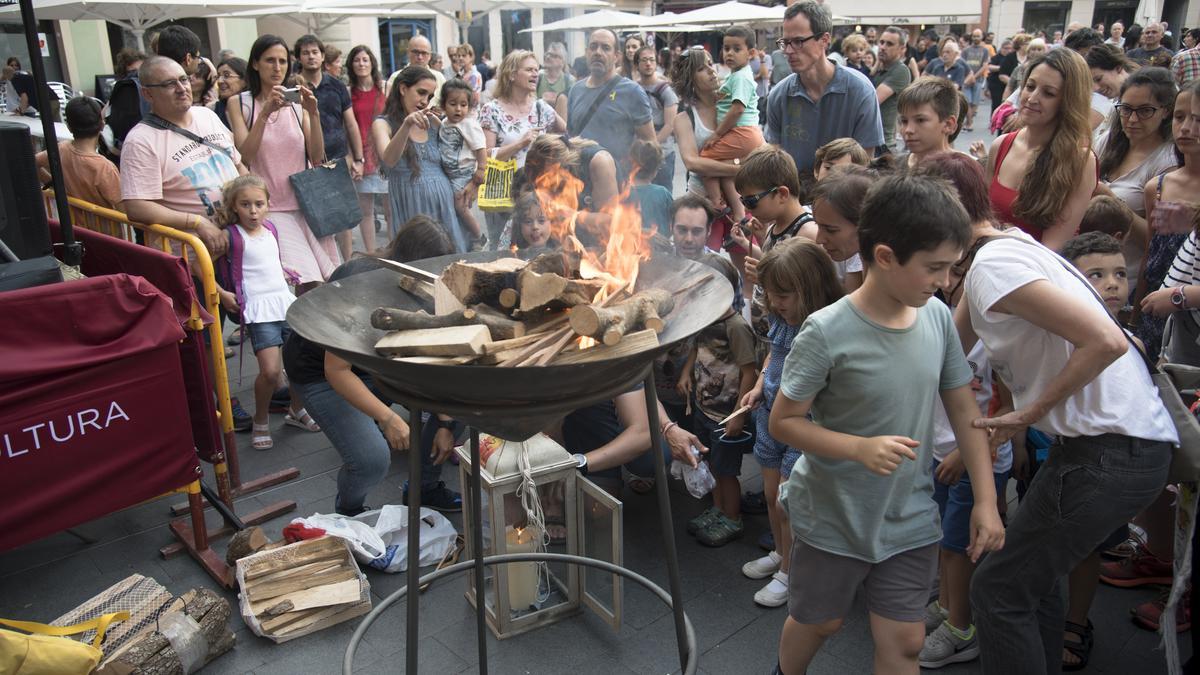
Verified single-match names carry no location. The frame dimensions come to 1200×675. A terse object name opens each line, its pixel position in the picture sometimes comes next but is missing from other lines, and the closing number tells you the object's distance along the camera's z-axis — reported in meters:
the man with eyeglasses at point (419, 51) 8.42
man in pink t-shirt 4.81
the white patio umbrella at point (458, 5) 10.99
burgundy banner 3.12
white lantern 3.25
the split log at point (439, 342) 2.15
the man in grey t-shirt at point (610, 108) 6.81
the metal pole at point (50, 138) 3.64
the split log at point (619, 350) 2.11
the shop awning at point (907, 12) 17.25
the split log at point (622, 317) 2.18
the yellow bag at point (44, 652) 2.59
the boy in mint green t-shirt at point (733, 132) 6.10
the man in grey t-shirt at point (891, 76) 7.75
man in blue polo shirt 5.11
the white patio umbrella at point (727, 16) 12.87
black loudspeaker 3.98
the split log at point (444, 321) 2.37
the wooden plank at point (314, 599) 3.30
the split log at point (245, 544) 3.61
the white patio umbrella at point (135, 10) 9.64
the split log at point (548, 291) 2.33
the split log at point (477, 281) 2.47
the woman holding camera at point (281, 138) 5.66
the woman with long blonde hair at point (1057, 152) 3.57
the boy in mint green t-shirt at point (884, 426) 2.22
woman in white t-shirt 2.26
